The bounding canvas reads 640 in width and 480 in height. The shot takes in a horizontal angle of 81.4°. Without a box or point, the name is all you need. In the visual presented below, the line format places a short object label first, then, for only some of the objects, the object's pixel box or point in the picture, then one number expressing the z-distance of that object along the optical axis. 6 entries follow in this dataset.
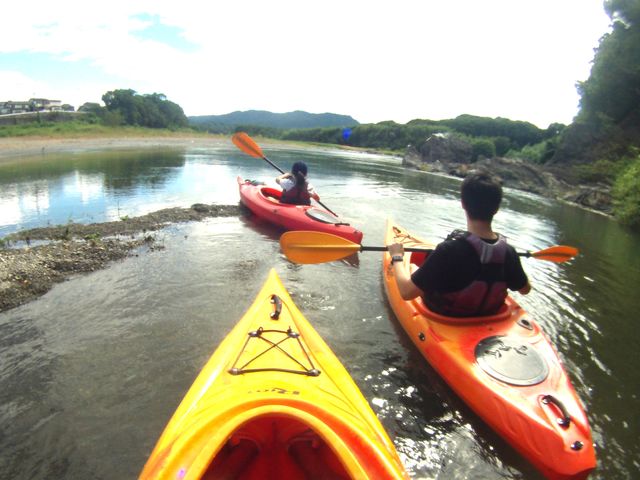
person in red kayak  8.24
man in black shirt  3.07
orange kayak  2.42
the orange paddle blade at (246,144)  10.08
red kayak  7.09
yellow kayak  1.88
